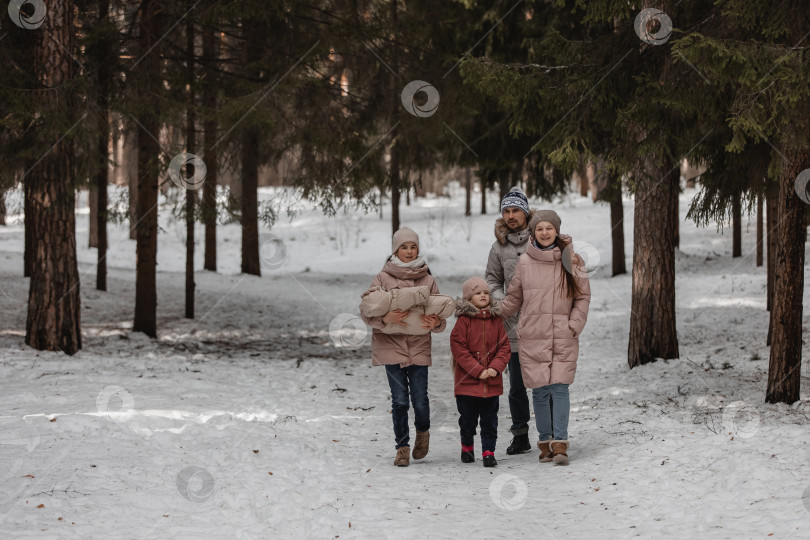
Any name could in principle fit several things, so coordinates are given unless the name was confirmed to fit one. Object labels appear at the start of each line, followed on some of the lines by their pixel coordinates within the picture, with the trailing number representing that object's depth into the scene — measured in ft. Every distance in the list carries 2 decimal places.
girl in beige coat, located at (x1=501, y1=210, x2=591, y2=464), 38.70
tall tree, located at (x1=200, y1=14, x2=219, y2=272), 79.15
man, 42.24
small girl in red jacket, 38.83
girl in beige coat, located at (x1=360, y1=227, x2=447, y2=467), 39.70
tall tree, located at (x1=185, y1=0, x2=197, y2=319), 78.95
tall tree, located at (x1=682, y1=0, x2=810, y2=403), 38.91
